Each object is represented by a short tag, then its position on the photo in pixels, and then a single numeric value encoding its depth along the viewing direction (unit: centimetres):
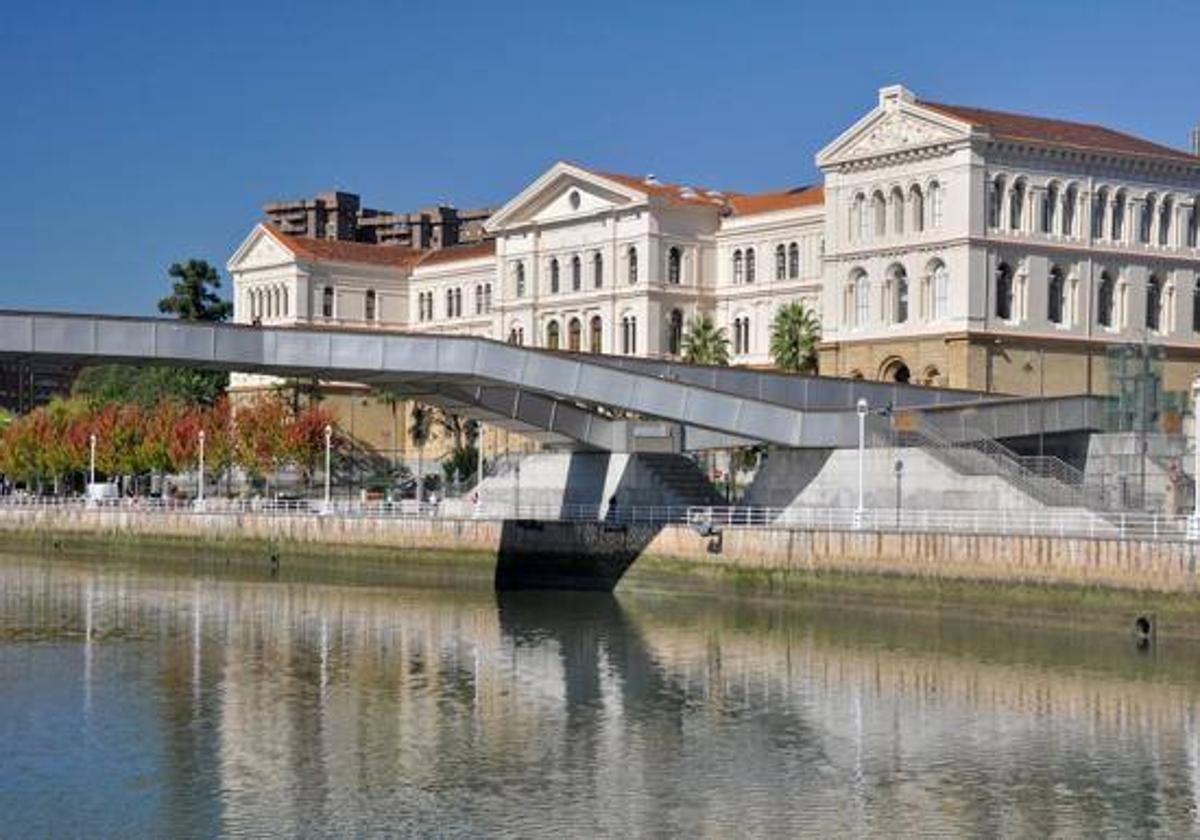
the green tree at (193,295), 16738
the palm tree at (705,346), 12081
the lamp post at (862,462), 6794
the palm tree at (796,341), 11700
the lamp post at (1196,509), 5731
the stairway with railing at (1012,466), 6831
